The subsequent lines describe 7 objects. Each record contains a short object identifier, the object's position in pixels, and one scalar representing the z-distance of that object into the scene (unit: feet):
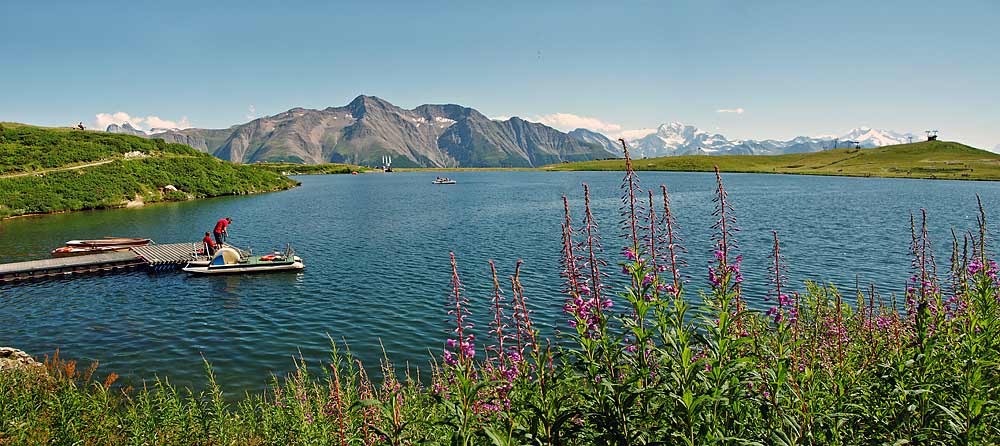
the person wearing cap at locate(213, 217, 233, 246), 149.69
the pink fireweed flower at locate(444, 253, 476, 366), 22.56
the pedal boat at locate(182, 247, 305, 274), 138.31
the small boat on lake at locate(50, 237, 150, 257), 156.04
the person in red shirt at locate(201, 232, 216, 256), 148.15
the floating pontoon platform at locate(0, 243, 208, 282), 131.34
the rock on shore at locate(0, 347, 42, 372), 64.68
